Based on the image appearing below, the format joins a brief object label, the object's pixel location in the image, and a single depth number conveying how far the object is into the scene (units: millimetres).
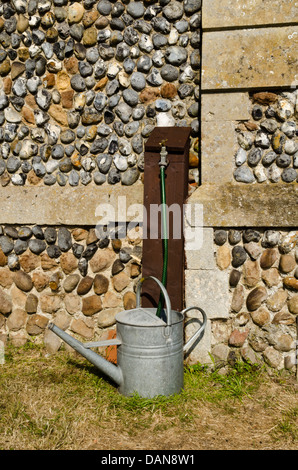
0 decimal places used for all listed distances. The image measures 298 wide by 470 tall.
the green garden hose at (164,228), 3123
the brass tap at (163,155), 3344
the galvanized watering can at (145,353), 2975
